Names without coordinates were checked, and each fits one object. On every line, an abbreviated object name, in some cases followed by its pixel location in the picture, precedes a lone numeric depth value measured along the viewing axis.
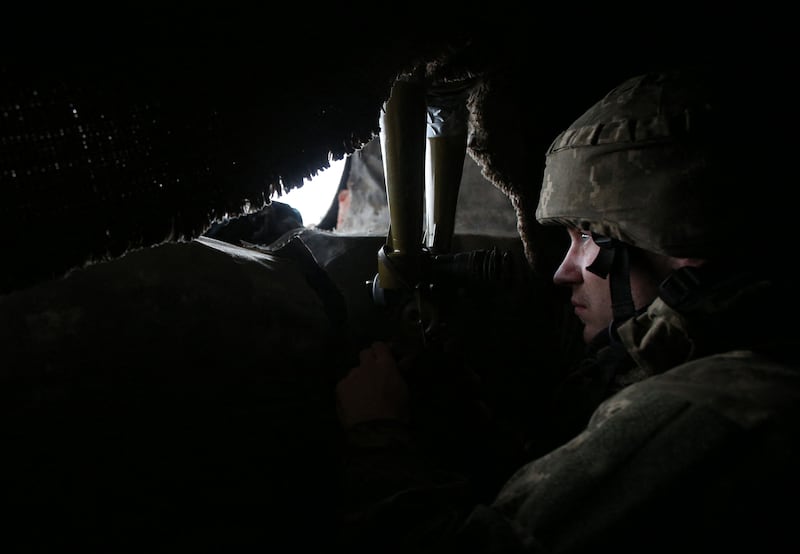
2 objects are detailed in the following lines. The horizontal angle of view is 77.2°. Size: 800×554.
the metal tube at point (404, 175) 1.21
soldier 0.53
